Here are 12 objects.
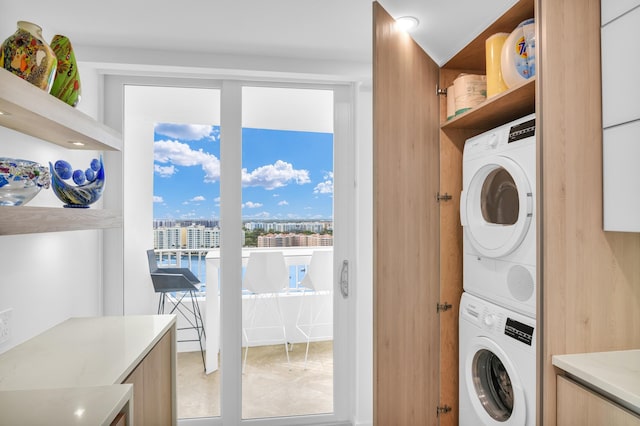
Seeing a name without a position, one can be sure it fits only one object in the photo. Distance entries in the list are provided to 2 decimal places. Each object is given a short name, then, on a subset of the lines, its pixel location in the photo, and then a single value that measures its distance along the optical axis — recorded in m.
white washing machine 1.48
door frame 2.46
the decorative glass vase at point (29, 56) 1.27
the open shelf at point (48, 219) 1.12
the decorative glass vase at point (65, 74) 1.54
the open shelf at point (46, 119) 1.12
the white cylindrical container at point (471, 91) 1.86
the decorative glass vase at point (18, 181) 1.24
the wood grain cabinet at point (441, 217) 1.38
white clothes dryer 1.48
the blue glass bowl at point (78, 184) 1.63
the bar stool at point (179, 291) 2.52
